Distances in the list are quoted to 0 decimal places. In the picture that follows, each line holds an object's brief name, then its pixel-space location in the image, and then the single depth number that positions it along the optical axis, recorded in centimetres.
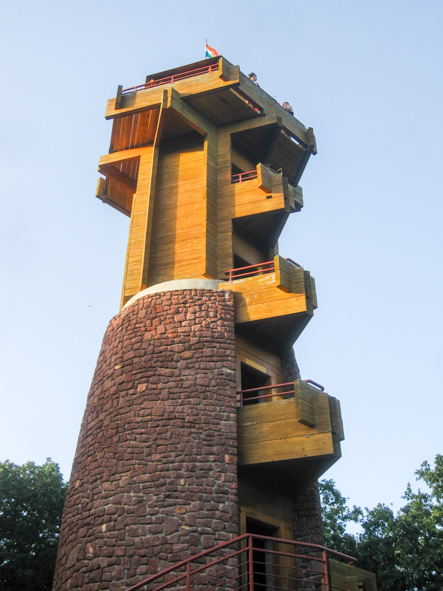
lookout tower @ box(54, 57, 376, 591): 1180
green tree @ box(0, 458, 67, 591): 1970
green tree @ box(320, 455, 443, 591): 2216
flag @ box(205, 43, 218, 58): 2378
